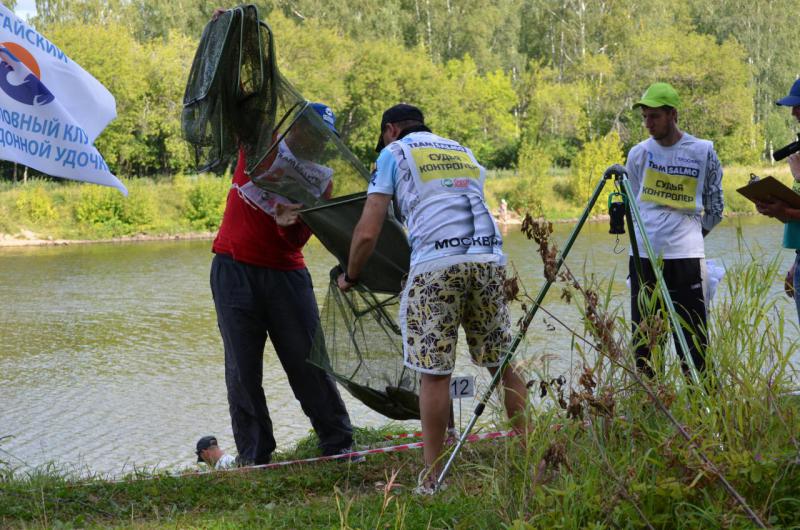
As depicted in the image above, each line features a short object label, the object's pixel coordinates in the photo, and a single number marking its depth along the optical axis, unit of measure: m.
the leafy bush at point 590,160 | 50.50
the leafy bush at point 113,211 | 39.88
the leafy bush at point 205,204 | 41.31
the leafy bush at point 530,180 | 49.09
